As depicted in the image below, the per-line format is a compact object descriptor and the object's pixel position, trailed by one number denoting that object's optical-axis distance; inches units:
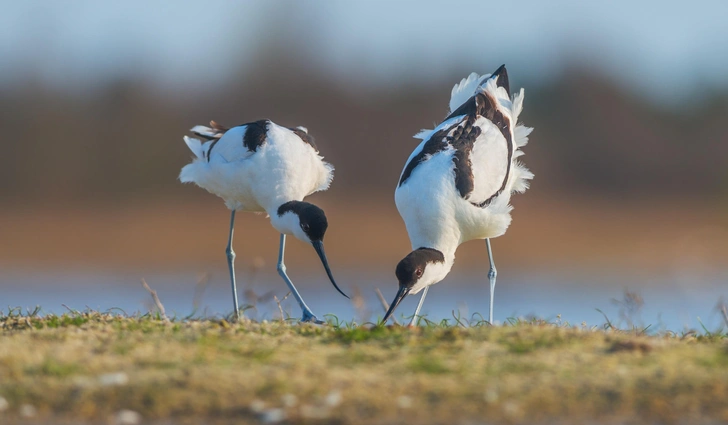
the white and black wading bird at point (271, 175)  638.5
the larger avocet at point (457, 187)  590.6
